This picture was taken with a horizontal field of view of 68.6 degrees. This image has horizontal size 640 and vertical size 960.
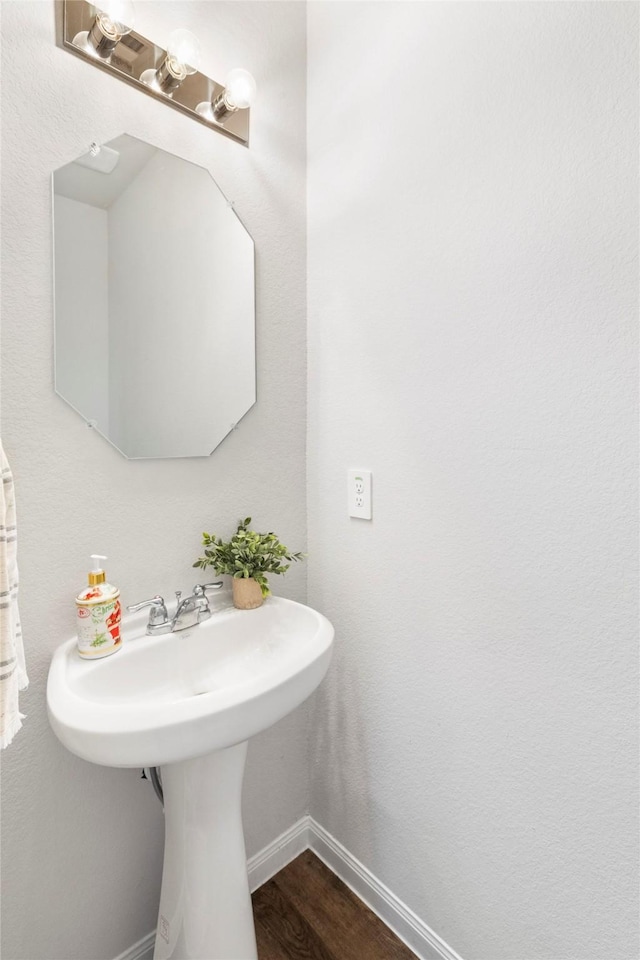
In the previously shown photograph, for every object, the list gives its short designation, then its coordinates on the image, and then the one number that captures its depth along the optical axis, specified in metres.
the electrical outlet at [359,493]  1.21
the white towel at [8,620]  0.69
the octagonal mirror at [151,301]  0.96
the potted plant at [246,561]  1.15
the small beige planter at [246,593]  1.17
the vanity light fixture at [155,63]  0.91
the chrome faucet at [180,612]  1.05
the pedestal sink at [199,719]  0.72
